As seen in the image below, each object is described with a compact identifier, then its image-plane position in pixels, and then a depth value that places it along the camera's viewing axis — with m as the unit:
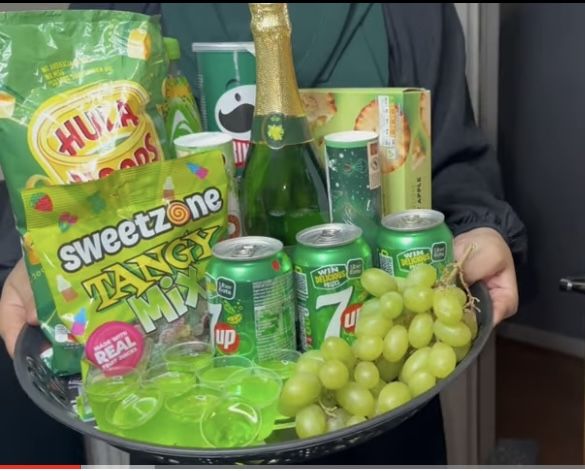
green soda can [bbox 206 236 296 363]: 0.61
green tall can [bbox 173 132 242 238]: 0.68
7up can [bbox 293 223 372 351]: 0.62
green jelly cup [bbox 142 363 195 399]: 0.61
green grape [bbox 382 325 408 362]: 0.62
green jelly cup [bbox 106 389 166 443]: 0.57
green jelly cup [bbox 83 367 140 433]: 0.59
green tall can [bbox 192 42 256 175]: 0.75
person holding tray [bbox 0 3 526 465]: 0.89
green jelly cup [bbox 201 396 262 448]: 0.57
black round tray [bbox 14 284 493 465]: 0.53
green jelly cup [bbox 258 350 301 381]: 0.62
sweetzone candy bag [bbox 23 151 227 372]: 0.62
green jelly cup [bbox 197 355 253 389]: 0.61
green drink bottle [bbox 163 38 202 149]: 0.76
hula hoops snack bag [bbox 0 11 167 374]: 0.65
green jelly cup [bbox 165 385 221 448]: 0.58
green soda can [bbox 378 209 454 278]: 0.65
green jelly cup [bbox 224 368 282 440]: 0.59
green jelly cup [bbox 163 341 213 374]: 0.64
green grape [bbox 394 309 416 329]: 0.65
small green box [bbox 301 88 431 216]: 0.72
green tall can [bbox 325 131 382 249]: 0.67
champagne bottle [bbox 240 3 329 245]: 0.68
